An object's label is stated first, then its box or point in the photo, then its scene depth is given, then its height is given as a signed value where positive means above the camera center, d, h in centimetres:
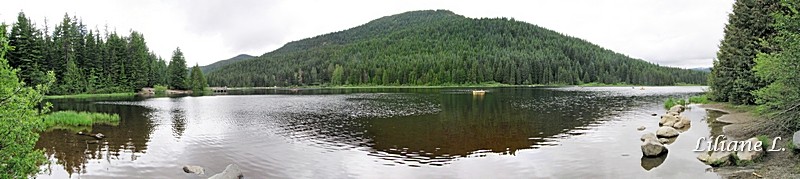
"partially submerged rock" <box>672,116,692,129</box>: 3350 -327
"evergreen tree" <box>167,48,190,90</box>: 13612 +525
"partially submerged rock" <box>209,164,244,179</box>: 1755 -351
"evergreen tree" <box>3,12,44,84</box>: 8094 +697
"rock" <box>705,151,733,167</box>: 1852 -340
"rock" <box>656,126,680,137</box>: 2892 -339
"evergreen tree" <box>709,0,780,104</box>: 3726 +304
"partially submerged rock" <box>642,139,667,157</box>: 2216 -343
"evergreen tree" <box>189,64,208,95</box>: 15240 +229
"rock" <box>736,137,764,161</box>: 1823 -315
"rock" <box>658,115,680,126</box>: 3489 -321
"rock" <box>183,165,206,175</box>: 2044 -384
